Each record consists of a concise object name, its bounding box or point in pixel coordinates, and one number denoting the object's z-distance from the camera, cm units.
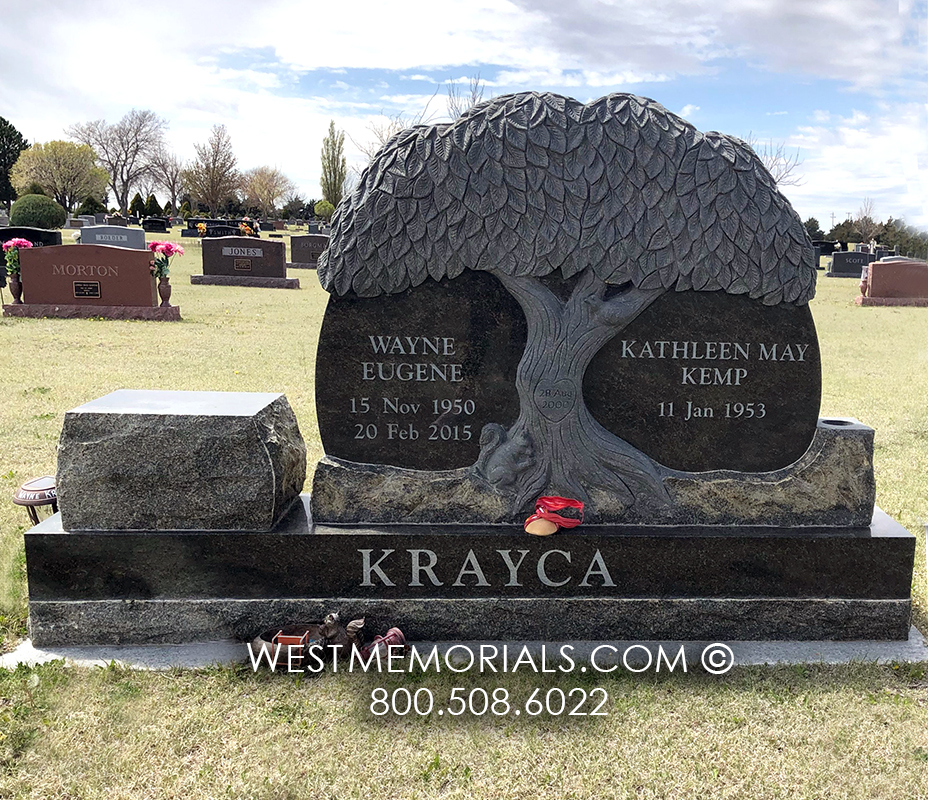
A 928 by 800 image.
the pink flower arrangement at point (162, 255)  1438
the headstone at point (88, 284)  1426
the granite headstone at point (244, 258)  2178
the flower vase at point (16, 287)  1427
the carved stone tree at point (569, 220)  369
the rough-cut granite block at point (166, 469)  367
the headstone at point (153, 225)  4541
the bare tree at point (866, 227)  4861
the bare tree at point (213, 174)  5934
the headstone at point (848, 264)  3020
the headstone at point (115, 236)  2280
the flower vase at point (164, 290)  1466
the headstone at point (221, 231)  3750
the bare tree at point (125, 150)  7288
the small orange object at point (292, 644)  354
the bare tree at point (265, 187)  6944
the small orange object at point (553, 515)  376
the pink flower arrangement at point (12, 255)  1409
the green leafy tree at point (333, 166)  5675
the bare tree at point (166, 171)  7431
